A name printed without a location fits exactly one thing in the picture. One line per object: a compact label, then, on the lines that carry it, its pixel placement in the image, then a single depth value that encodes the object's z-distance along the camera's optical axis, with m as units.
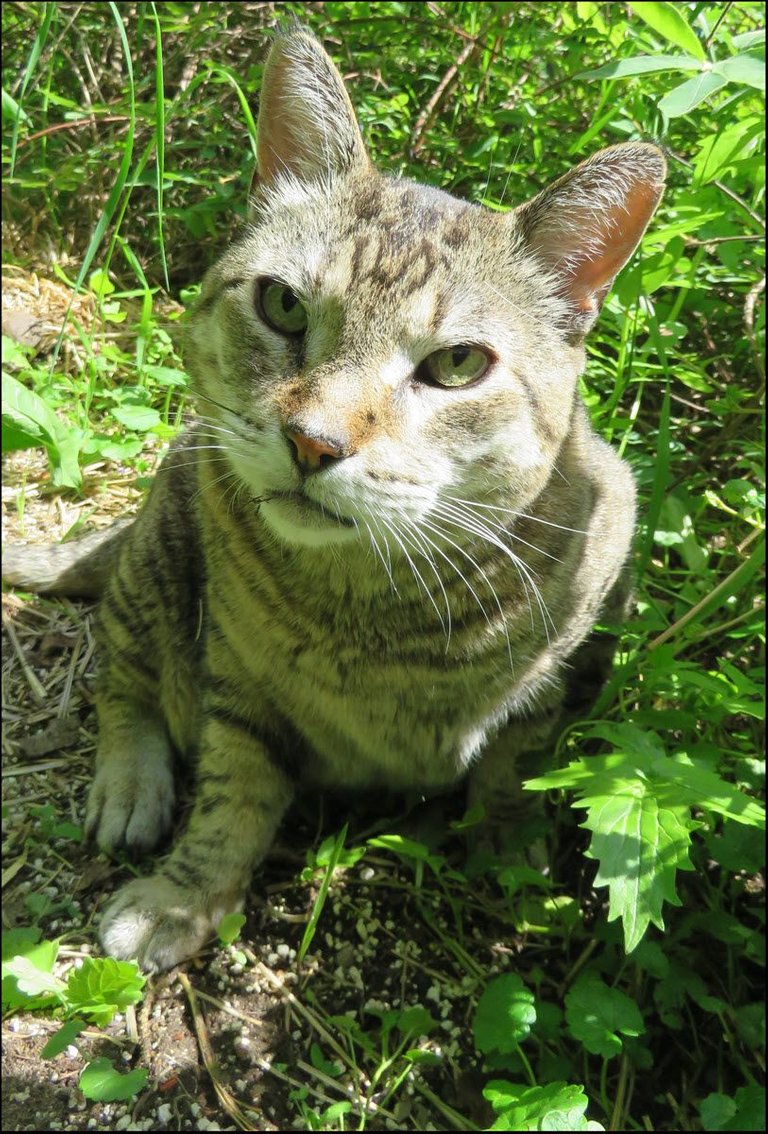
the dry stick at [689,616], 0.46
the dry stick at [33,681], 0.50
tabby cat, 0.37
